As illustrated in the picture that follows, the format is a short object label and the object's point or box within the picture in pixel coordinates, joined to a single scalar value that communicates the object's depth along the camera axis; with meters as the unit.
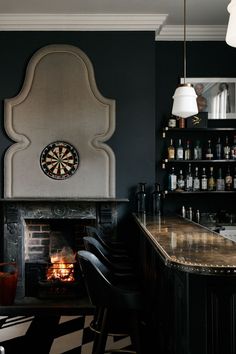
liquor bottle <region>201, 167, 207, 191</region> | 5.69
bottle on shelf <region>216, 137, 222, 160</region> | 5.71
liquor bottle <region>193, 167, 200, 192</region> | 5.70
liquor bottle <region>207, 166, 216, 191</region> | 5.71
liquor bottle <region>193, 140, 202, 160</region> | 5.70
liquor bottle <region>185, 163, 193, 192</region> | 5.69
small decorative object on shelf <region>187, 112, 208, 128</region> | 5.61
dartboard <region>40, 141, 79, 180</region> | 5.43
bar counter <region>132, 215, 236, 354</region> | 2.30
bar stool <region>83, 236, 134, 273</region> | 3.55
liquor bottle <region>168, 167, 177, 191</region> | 5.68
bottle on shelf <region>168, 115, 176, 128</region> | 5.67
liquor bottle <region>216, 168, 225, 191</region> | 5.70
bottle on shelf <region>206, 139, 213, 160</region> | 5.65
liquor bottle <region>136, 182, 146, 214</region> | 5.36
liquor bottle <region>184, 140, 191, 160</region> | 5.69
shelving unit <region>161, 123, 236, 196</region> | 5.79
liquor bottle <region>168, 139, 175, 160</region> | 5.66
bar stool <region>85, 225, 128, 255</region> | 4.32
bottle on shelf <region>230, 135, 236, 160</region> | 5.66
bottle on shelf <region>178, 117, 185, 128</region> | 5.65
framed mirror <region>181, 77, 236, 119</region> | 5.80
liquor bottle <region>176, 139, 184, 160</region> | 5.65
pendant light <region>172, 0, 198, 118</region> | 3.85
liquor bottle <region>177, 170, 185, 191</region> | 5.69
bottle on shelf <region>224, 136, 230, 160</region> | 5.67
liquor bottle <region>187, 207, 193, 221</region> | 5.63
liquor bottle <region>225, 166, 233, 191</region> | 5.72
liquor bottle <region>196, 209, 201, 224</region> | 5.60
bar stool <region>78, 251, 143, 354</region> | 2.79
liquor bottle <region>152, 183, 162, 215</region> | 5.38
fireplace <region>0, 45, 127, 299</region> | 5.37
